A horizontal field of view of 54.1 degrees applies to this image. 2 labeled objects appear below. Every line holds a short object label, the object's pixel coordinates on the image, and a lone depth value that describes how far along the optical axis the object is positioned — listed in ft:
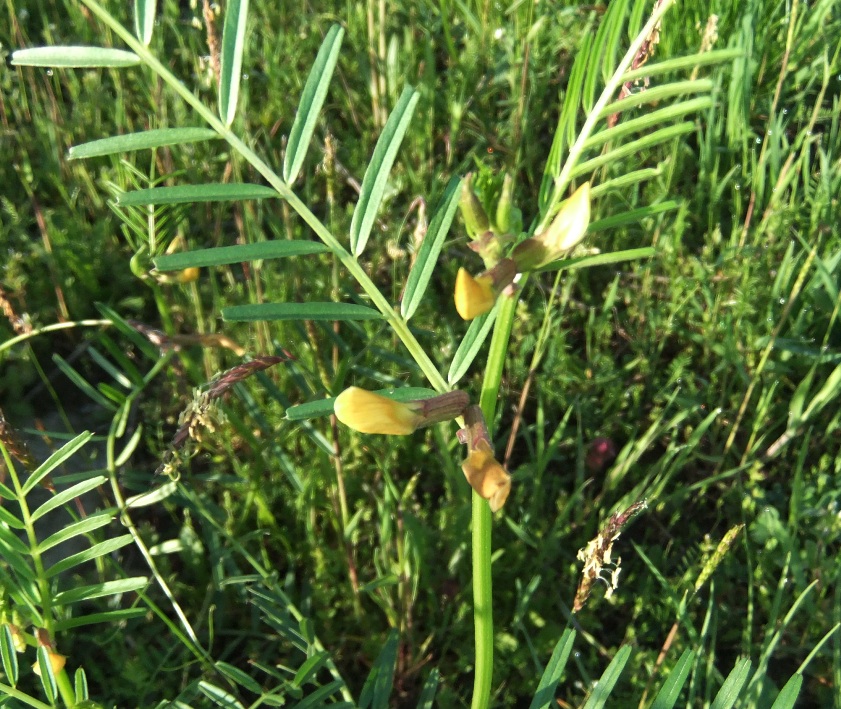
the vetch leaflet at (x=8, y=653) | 0.53
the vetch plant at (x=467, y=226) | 0.40
